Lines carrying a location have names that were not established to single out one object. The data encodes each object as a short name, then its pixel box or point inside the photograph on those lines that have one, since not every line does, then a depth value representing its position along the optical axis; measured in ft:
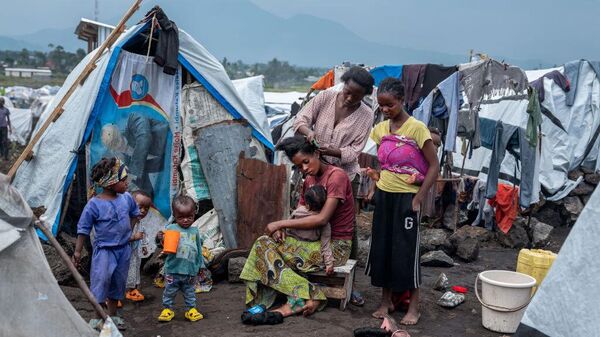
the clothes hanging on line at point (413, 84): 31.14
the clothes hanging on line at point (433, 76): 29.73
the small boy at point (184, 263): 15.75
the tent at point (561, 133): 33.35
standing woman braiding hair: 16.35
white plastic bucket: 15.12
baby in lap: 15.71
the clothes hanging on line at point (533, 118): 26.27
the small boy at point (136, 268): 17.63
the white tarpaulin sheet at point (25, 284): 10.38
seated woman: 15.62
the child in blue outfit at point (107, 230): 14.42
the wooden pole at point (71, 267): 11.12
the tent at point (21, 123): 69.56
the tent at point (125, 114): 21.11
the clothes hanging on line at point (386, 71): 33.23
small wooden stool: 16.11
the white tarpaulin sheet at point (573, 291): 9.07
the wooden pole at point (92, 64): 16.64
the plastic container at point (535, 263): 16.72
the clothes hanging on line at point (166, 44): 21.79
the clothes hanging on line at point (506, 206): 28.63
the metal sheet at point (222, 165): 22.47
